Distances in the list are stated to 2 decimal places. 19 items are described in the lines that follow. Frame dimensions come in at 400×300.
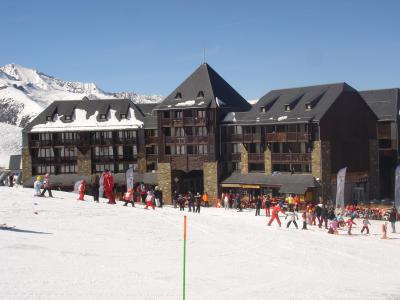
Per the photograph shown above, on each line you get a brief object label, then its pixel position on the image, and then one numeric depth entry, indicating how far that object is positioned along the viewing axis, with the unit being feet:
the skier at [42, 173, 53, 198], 115.85
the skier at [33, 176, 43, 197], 115.96
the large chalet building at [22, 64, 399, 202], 169.07
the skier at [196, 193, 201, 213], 125.50
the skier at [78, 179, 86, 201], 116.37
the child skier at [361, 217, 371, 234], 98.49
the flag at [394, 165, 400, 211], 121.80
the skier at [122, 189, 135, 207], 117.00
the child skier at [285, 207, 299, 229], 98.53
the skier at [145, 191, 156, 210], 114.11
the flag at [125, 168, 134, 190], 137.16
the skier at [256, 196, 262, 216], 123.03
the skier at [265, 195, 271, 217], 121.49
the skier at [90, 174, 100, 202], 116.98
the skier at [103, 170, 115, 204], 112.37
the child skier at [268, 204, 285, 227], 99.22
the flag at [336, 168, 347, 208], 131.35
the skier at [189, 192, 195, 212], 127.60
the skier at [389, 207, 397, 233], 100.21
